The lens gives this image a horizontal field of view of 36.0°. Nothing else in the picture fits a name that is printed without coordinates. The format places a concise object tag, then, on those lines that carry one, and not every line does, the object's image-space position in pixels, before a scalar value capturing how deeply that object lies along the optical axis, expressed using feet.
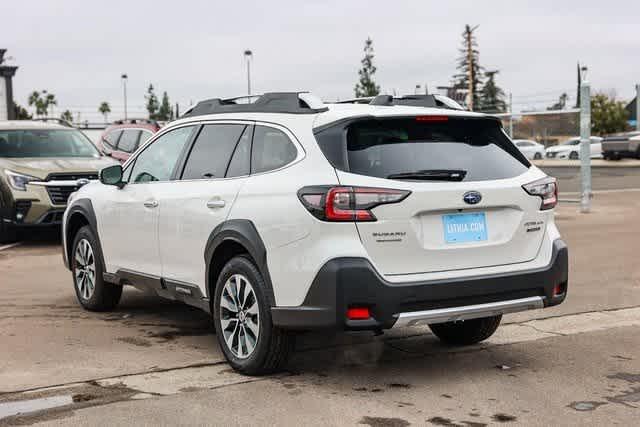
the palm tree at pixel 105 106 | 458.50
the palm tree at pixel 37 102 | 439.63
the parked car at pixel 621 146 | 129.29
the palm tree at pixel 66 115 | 351.69
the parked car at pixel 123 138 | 69.62
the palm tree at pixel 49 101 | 446.19
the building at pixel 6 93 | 163.63
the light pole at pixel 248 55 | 205.05
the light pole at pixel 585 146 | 56.80
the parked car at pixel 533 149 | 84.74
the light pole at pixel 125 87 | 318.24
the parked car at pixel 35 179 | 45.27
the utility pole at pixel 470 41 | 255.72
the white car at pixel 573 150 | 91.54
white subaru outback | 17.75
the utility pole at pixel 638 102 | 156.33
